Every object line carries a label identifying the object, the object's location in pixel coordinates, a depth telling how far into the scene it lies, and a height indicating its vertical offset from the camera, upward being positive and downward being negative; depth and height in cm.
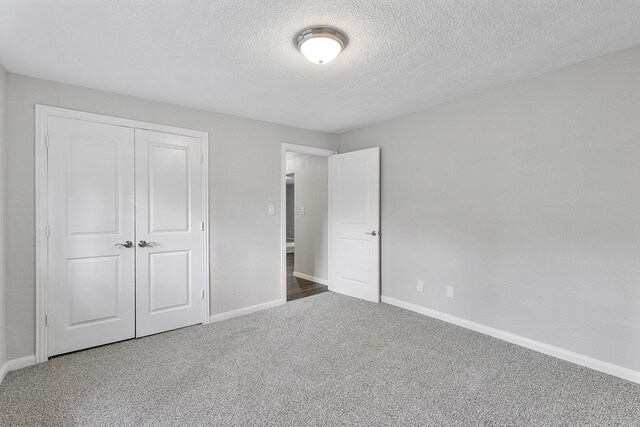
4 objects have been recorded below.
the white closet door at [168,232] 299 -17
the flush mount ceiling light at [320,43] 192 +107
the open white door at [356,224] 398 -13
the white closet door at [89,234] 260 -17
